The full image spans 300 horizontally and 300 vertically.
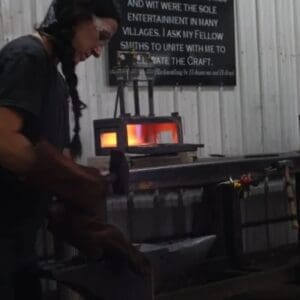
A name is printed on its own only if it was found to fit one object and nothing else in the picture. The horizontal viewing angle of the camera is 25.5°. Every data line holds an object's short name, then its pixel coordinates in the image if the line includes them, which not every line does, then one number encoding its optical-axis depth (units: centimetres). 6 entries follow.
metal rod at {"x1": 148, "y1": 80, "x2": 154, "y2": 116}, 380
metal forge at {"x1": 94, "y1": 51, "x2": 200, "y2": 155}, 340
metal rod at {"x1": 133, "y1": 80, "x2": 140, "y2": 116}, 376
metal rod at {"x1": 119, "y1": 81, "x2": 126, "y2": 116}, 372
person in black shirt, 151
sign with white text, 409
